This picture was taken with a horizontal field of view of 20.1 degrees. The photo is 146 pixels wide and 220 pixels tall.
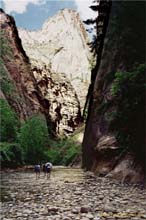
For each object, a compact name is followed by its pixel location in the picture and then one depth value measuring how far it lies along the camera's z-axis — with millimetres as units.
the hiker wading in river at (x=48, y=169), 24891
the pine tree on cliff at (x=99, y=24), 32250
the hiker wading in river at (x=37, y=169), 25989
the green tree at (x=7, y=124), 35256
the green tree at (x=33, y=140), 47594
